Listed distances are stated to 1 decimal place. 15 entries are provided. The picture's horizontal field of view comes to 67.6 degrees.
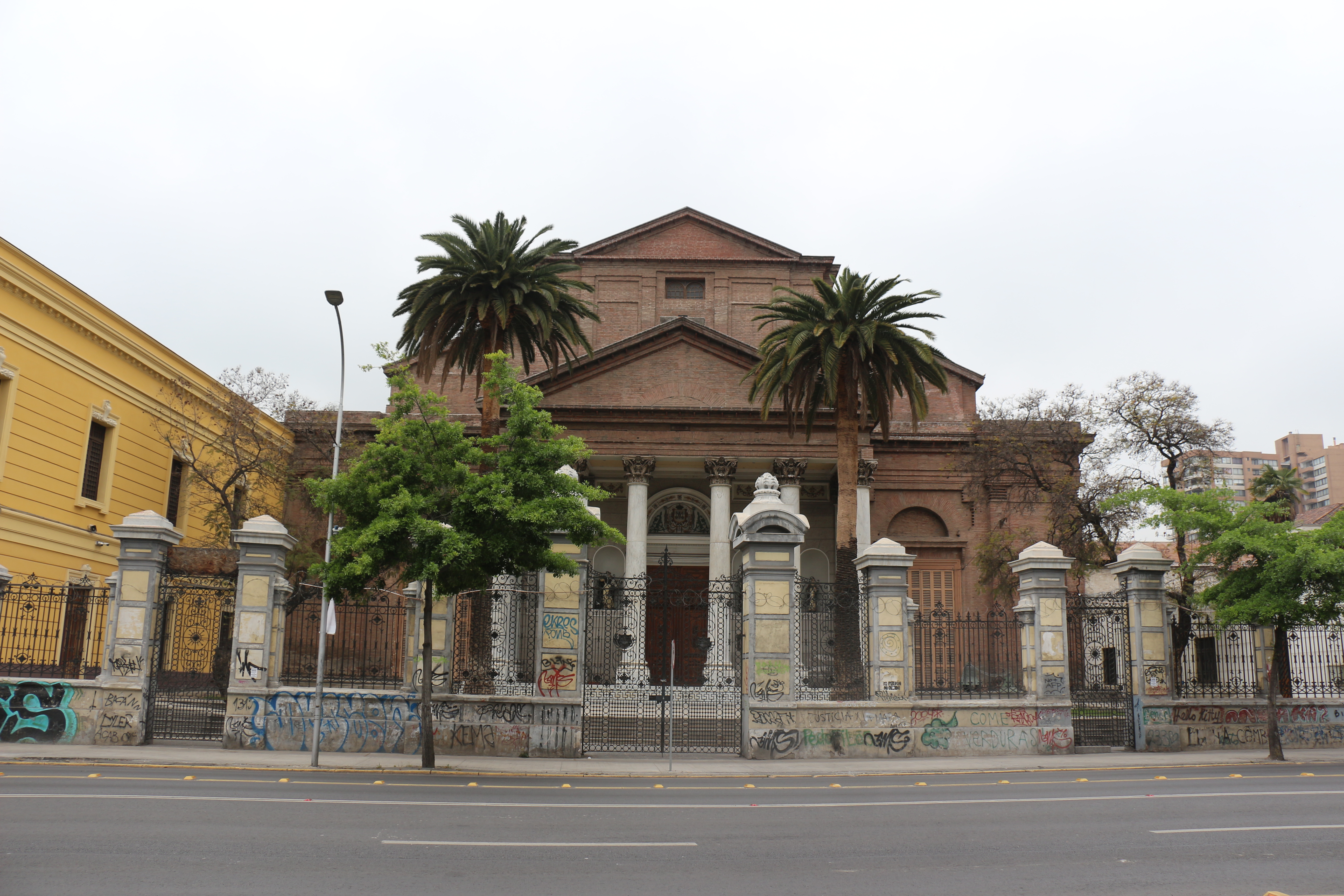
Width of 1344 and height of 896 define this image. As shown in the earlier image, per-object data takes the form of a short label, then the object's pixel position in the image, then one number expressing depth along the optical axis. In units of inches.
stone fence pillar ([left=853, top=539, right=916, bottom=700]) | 705.0
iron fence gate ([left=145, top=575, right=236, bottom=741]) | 703.7
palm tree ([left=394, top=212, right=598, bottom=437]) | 1095.0
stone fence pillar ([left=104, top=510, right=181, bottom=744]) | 672.4
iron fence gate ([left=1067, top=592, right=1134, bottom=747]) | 769.6
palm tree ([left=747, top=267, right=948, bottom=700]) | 1124.5
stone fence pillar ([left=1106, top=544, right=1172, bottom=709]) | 759.1
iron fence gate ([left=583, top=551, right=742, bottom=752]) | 713.6
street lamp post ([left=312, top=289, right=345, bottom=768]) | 603.5
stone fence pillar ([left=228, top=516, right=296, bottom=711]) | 686.5
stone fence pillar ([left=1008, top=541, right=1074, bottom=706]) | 731.4
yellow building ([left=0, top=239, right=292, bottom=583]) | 1048.8
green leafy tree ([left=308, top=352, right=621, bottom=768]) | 581.0
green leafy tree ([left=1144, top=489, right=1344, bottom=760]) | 684.1
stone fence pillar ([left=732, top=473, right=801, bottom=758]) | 681.0
